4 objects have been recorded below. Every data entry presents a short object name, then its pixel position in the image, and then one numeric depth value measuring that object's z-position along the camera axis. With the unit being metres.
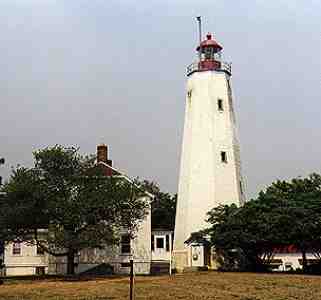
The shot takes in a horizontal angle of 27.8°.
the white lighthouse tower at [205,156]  45.91
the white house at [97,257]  44.16
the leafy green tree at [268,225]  38.84
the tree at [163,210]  63.16
